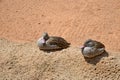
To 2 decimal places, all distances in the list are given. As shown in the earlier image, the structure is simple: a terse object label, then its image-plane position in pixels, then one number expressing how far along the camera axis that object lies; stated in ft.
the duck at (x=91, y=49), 21.70
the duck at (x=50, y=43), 23.54
